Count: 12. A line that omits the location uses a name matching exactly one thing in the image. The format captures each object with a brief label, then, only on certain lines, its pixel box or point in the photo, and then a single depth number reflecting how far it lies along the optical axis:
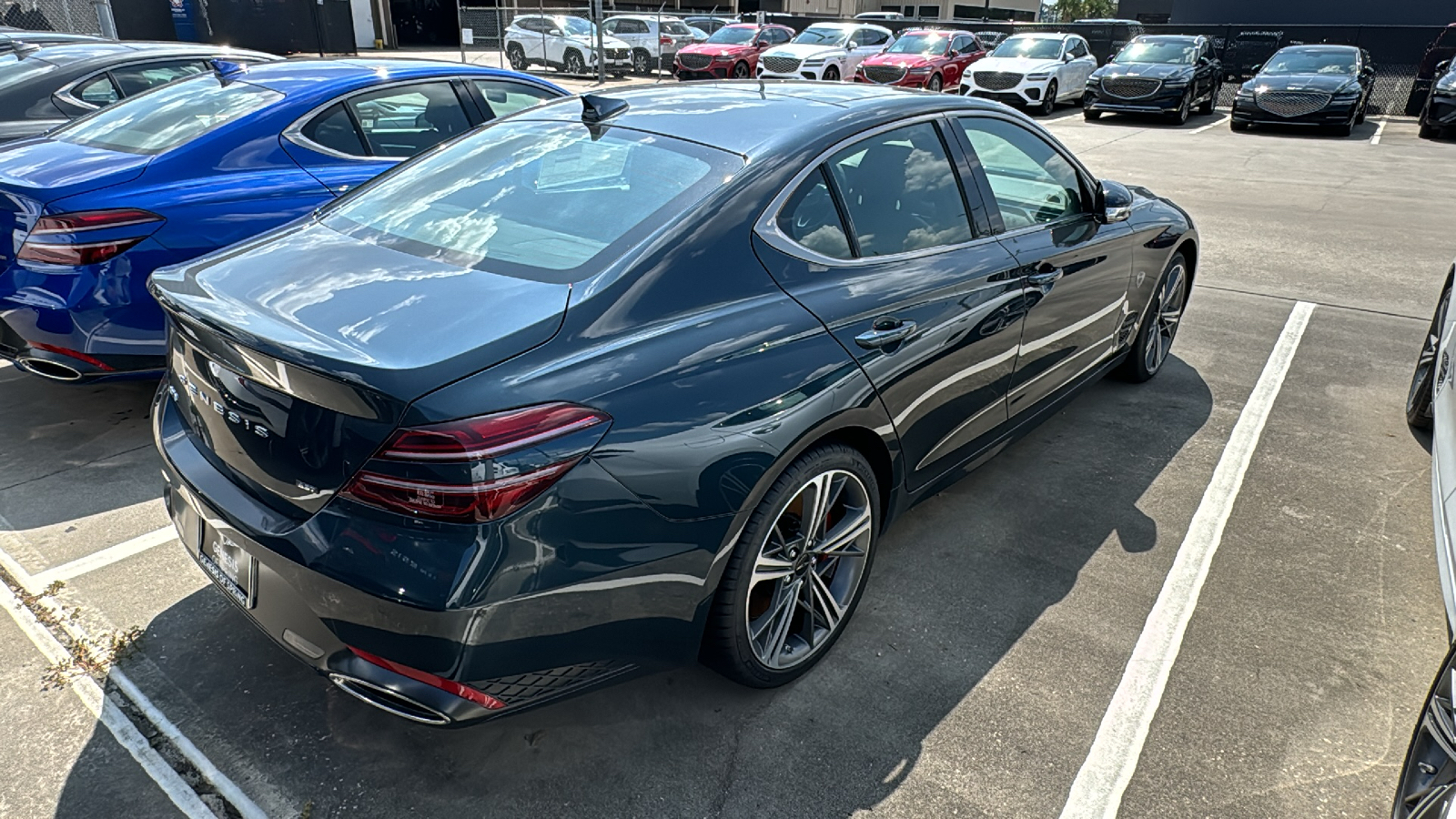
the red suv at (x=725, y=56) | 24.02
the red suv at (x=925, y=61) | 19.88
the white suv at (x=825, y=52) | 21.69
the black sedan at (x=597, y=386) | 1.92
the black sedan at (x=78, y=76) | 6.09
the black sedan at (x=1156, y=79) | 17.69
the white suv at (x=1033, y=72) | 18.98
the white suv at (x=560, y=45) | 25.77
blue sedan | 3.70
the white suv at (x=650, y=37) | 26.08
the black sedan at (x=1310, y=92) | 16.58
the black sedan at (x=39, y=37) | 9.06
